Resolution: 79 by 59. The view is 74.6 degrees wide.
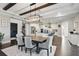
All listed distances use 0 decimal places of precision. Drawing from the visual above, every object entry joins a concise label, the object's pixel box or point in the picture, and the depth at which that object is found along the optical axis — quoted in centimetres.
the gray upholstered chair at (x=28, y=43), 144
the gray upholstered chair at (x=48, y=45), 138
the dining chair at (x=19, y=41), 137
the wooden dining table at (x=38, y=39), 141
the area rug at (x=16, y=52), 134
